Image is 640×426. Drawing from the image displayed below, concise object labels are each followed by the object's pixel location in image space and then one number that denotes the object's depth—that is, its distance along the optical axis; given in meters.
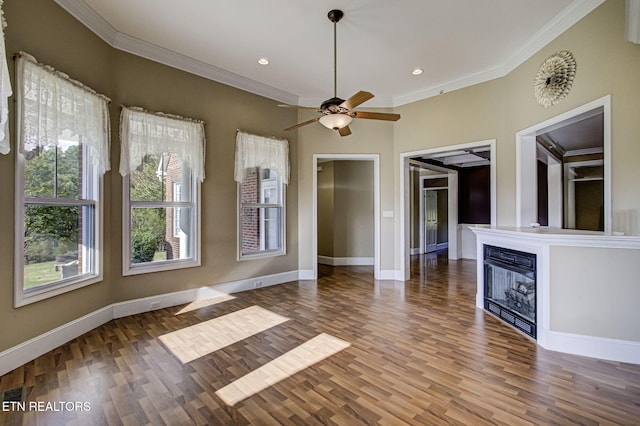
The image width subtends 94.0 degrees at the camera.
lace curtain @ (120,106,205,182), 3.51
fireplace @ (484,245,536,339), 3.05
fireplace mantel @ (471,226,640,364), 2.48
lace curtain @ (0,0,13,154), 2.12
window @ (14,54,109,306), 2.52
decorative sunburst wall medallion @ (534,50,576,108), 3.14
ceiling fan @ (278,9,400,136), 2.87
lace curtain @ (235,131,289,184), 4.64
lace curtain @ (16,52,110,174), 2.49
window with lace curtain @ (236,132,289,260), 4.73
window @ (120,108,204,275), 3.59
